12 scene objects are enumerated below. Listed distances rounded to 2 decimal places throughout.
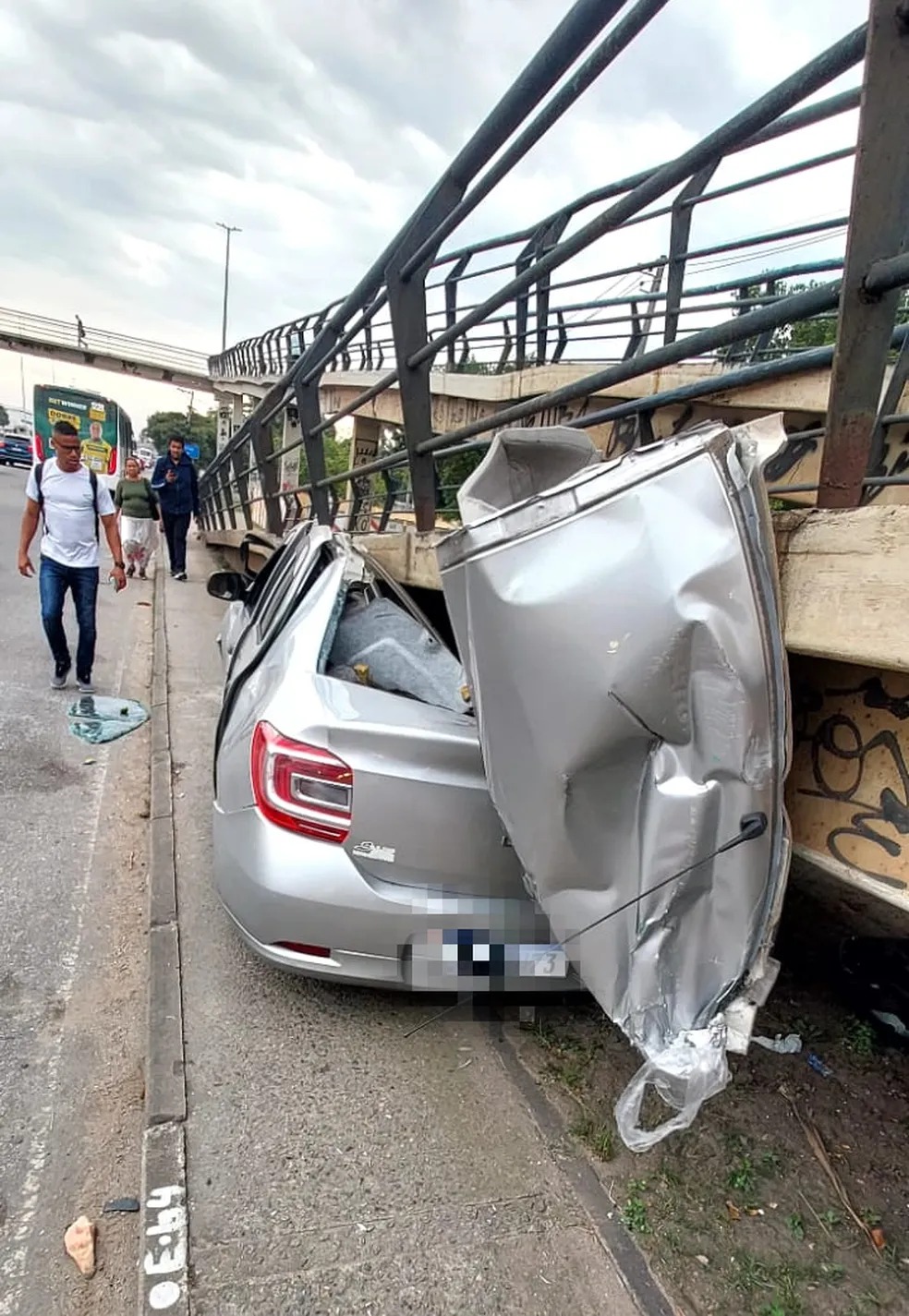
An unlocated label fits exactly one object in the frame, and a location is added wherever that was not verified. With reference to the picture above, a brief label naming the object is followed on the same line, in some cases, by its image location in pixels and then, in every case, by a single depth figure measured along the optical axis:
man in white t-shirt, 5.69
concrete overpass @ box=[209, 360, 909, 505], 4.77
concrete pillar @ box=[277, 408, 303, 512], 13.39
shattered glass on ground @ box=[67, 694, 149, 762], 5.33
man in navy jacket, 11.59
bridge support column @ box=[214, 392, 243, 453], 34.59
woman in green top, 10.77
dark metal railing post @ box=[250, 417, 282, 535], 7.55
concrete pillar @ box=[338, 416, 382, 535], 16.54
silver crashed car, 2.35
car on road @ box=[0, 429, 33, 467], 35.62
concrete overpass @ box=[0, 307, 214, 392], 40.91
